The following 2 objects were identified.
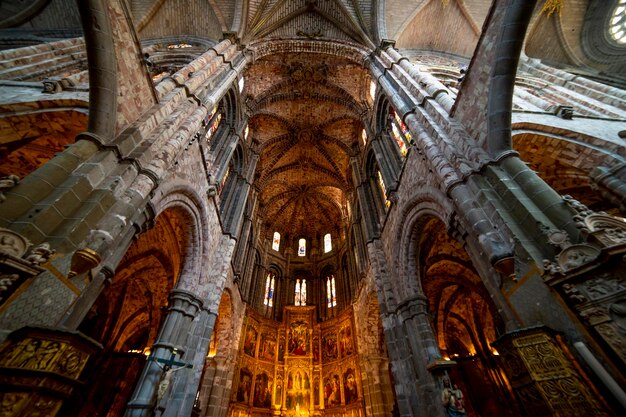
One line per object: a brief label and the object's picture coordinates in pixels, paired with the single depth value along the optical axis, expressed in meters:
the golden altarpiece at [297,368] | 13.58
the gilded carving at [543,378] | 2.64
